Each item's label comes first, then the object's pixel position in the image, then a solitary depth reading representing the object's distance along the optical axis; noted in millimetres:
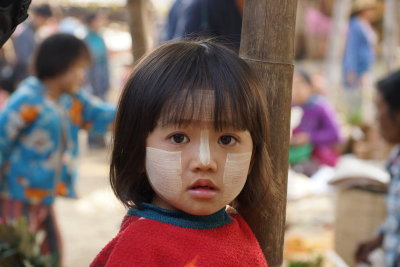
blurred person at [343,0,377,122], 9717
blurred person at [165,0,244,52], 3039
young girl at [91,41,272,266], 1415
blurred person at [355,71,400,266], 3023
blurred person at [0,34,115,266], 3785
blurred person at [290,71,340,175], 5965
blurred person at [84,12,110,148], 8914
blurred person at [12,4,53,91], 8133
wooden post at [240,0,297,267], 1596
